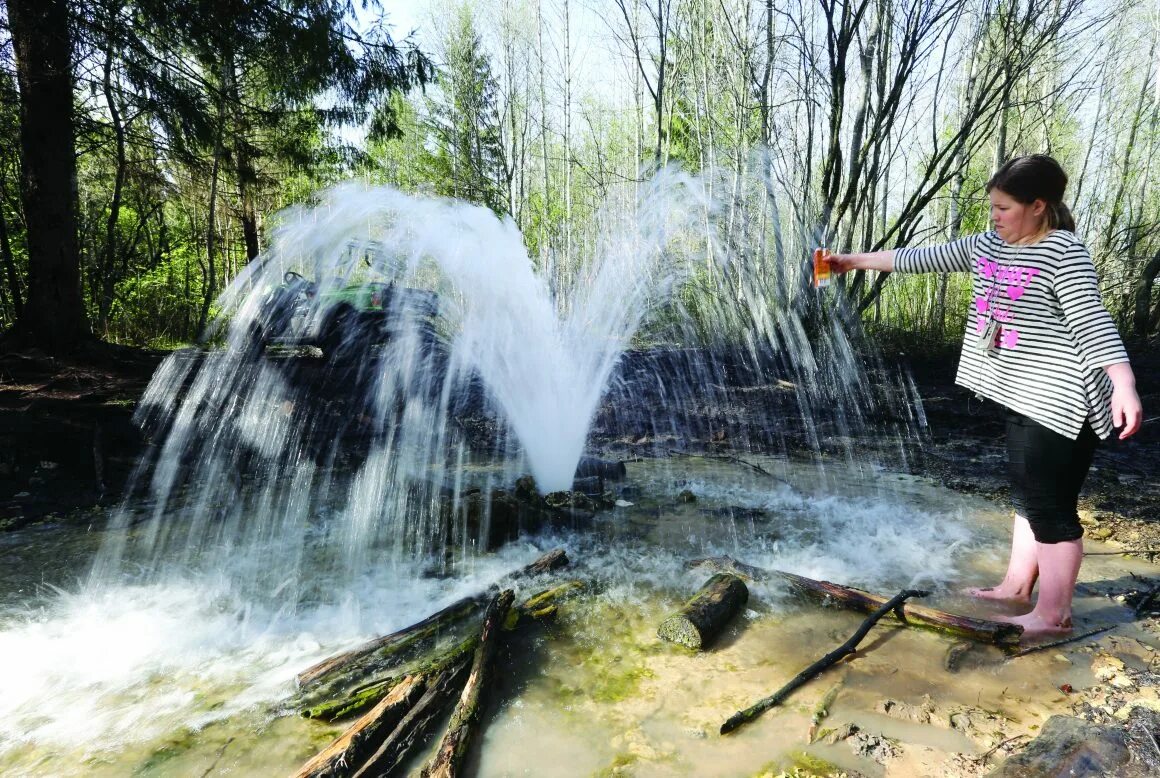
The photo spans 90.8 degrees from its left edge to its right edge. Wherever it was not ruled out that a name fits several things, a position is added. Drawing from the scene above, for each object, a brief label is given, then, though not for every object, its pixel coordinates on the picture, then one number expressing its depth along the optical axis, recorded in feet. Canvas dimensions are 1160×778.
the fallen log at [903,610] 8.23
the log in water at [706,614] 8.79
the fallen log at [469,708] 6.30
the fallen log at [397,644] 8.18
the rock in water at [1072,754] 5.16
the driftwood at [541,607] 9.59
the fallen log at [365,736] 6.18
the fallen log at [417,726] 6.35
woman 7.04
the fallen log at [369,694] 7.43
